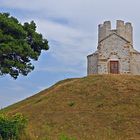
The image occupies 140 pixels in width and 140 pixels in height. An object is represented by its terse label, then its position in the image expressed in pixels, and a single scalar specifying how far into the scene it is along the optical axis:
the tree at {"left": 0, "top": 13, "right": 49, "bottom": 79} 30.97
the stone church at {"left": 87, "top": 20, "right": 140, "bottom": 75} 49.31
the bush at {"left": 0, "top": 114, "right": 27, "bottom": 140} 19.36
